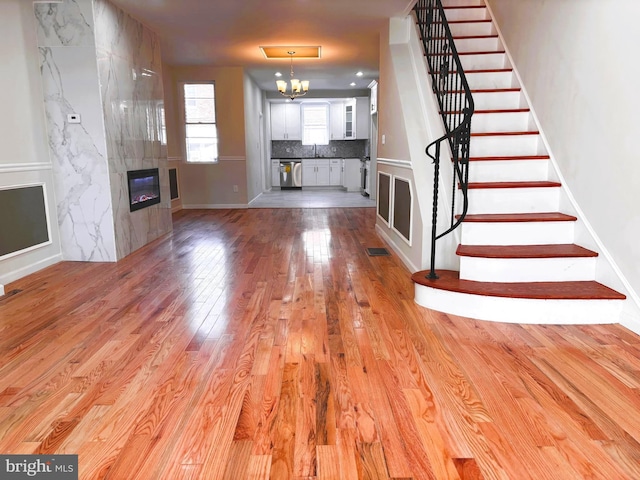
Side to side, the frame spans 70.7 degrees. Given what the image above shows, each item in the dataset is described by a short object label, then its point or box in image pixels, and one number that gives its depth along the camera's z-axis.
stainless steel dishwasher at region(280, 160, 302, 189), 12.72
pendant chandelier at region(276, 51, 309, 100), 8.08
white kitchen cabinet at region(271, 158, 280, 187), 12.83
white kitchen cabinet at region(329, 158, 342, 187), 12.89
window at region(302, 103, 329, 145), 12.69
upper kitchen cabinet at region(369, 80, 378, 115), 10.18
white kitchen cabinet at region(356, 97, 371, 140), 12.05
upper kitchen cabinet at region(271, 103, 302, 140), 12.62
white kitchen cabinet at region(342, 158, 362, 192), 12.17
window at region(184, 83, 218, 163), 8.45
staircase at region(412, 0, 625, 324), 2.81
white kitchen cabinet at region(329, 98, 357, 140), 12.36
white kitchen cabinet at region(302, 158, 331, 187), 12.82
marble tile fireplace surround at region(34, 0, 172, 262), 4.20
